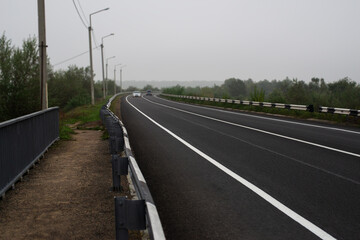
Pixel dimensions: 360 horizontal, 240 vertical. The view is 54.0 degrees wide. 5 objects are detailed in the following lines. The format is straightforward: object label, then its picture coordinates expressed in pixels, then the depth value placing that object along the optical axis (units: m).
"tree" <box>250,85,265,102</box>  29.93
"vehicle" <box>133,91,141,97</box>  74.61
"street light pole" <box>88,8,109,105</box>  35.06
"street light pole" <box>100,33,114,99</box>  51.81
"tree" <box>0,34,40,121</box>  38.91
